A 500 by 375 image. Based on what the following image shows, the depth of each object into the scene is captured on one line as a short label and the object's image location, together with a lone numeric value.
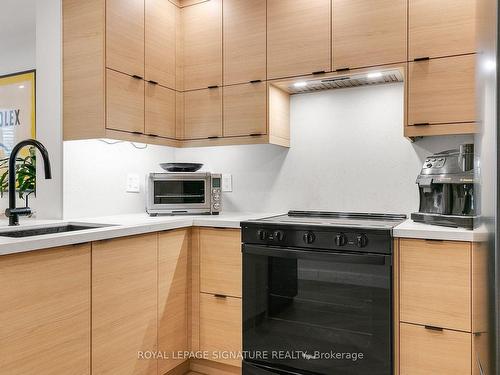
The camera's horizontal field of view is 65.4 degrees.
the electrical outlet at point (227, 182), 2.93
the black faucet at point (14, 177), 1.89
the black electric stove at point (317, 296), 1.83
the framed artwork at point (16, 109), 2.82
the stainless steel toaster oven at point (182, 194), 2.51
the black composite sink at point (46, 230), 1.89
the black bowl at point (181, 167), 2.61
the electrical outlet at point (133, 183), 2.73
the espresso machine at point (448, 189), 1.79
